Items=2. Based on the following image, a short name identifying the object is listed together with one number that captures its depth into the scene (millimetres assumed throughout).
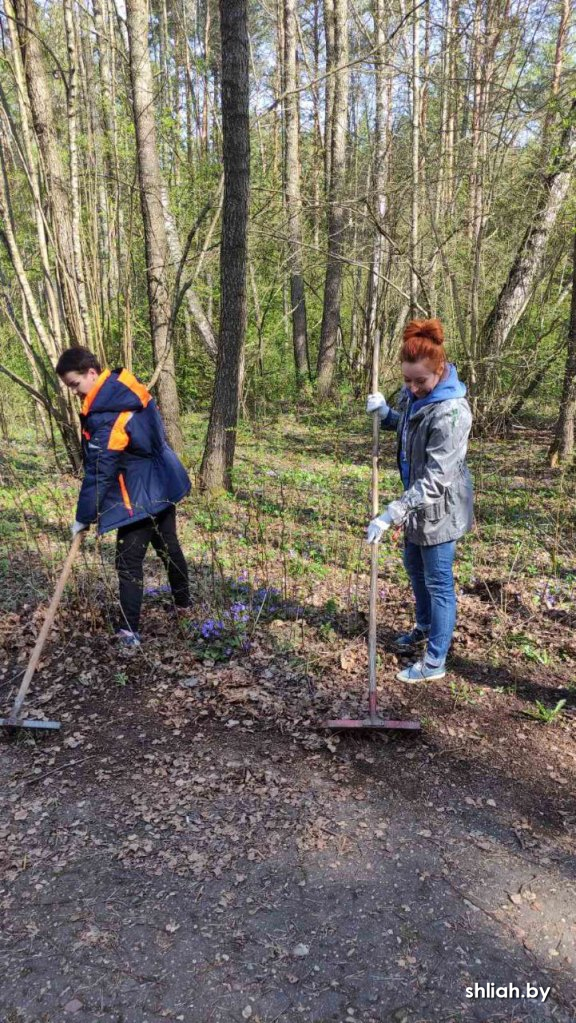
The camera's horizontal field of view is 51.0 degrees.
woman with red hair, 3076
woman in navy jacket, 3580
